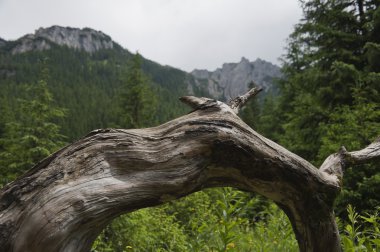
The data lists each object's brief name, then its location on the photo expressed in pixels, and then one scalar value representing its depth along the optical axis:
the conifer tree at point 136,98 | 27.05
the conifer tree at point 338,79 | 7.54
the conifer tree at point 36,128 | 16.31
